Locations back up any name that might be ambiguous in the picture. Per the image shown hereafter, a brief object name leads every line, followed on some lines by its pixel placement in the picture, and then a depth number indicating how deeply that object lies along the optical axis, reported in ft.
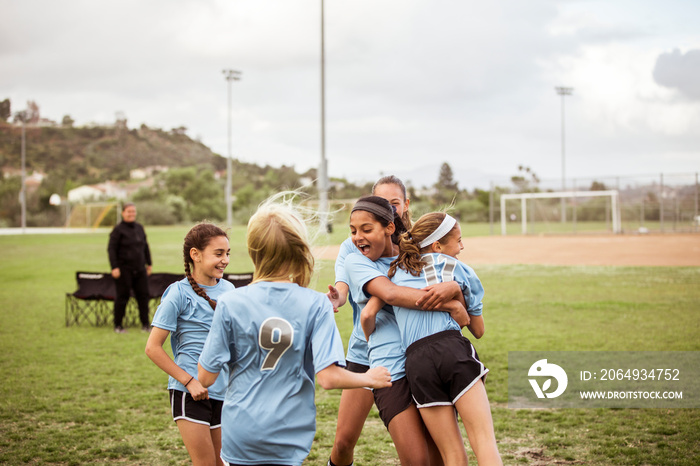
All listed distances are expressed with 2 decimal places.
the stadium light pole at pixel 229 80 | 150.61
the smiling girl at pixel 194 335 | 9.45
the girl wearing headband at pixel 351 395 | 10.75
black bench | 33.30
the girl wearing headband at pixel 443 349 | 8.48
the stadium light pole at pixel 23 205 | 161.99
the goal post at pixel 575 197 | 126.45
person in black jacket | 30.86
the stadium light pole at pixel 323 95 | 78.74
